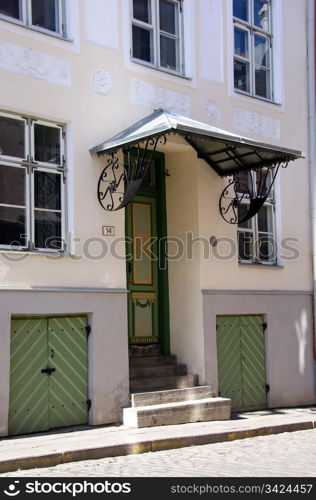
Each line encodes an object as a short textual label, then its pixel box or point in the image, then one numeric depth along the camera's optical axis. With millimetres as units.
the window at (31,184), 9734
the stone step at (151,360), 11453
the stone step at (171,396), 10505
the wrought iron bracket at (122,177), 10367
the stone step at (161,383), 10930
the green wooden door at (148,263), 11773
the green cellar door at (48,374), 9625
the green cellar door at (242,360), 12086
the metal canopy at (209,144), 9812
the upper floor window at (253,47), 13086
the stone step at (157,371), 11219
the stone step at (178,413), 10195
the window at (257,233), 12797
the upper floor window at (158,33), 11547
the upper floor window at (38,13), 9922
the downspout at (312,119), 13805
